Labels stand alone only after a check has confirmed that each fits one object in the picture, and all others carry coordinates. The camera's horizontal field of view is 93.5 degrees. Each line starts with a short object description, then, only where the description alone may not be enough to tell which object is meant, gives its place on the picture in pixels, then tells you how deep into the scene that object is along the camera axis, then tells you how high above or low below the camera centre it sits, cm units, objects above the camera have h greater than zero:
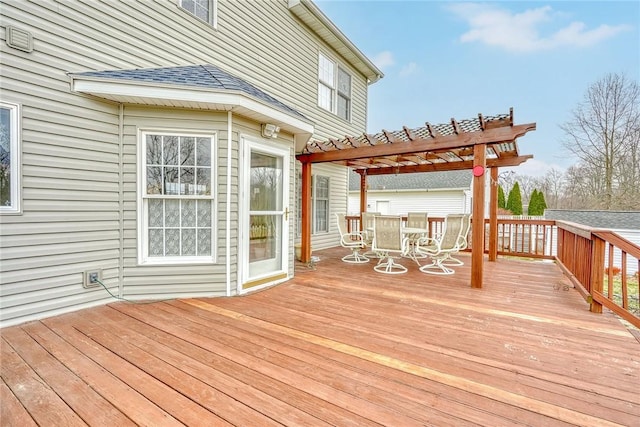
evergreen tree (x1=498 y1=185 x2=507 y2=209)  1886 +59
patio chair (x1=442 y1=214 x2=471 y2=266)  599 -64
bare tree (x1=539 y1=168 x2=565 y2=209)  1989 +168
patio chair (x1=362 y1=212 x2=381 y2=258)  694 -52
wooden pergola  438 +110
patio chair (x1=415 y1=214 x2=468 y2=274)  564 -66
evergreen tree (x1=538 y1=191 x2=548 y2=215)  1774 +52
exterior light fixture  440 +114
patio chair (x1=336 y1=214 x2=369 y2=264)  665 -79
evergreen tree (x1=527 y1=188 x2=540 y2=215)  1785 +40
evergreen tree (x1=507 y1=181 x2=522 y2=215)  1820 +57
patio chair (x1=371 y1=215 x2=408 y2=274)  548 -54
